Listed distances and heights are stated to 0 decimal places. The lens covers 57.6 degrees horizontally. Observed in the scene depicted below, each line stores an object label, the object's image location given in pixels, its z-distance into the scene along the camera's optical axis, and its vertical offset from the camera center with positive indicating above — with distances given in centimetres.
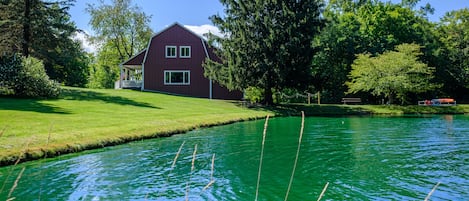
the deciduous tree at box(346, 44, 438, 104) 3959 +252
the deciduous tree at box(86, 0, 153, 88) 5916 +878
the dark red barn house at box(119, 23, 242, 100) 4316 +324
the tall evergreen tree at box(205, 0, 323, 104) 3353 +441
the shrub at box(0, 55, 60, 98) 2659 +106
